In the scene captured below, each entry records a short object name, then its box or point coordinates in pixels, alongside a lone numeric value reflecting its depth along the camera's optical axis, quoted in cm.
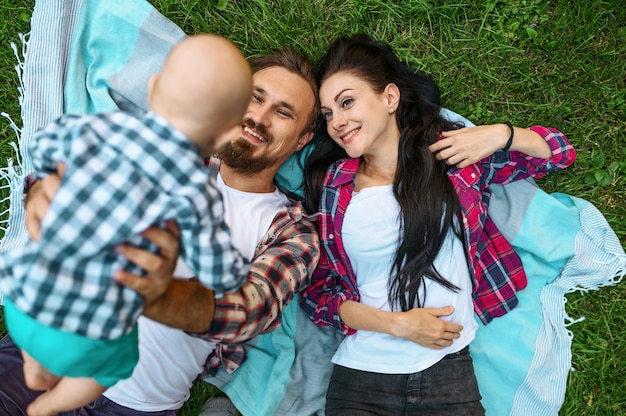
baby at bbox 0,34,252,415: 139
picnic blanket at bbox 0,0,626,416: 293
